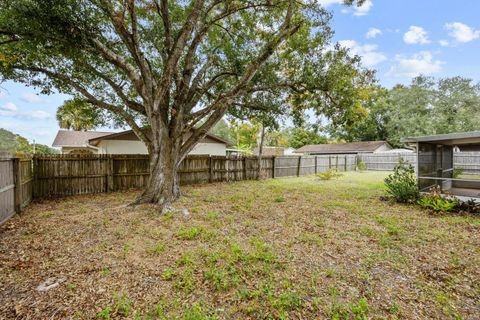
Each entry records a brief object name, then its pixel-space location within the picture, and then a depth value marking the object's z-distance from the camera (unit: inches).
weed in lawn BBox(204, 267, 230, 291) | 116.3
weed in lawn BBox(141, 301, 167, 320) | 94.4
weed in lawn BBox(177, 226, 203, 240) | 180.7
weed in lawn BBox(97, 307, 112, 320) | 94.3
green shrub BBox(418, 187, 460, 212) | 263.0
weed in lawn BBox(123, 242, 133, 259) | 150.2
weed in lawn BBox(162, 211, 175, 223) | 224.4
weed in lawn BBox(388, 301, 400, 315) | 99.8
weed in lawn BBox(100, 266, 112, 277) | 125.9
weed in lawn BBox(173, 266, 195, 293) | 114.8
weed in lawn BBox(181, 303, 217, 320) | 93.8
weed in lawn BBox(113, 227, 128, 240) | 179.7
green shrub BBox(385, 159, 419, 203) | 307.6
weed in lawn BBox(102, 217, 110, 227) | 210.0
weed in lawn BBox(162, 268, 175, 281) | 123.3
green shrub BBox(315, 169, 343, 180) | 575.5
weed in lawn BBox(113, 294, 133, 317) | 97.2
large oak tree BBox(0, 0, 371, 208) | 230.8
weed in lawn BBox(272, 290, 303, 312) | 101.3
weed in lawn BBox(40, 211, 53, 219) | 236.1
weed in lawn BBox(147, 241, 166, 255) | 153.5
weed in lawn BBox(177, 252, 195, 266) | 138.4
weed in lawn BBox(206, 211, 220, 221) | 233.1
